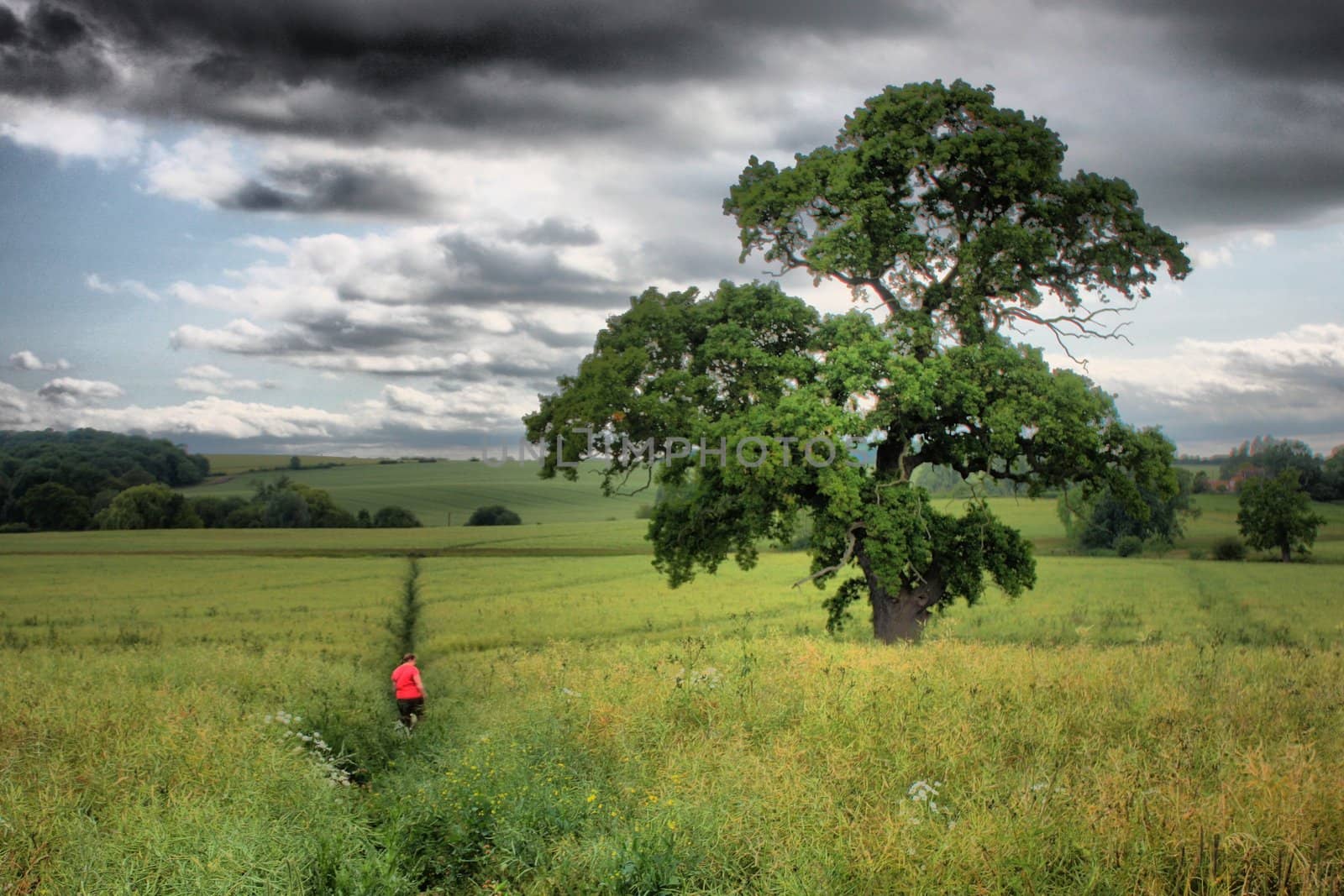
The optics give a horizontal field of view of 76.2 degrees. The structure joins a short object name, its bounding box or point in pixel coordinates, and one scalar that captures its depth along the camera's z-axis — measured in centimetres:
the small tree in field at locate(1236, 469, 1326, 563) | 6419
